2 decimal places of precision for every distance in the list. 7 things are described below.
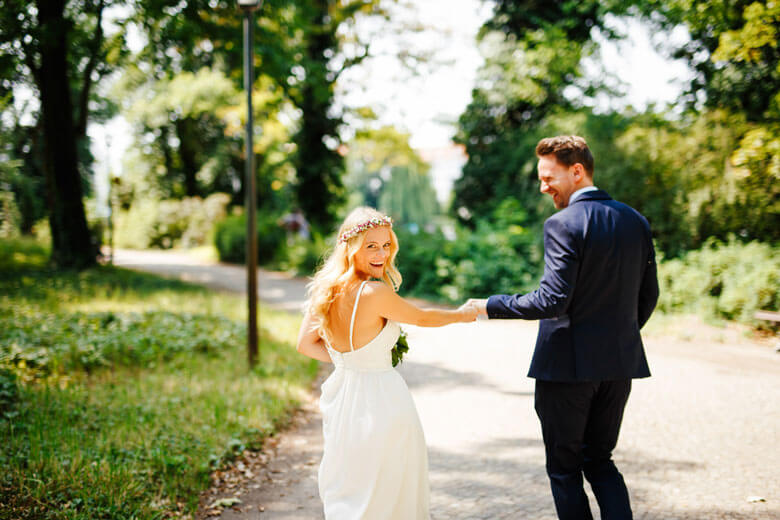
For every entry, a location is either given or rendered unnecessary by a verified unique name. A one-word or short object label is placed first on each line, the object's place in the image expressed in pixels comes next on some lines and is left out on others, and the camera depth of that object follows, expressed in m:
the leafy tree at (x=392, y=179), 23.20
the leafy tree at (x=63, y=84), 12.00
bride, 2.70
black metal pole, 6.96
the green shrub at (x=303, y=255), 19.86
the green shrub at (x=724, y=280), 8.88
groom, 2.67
